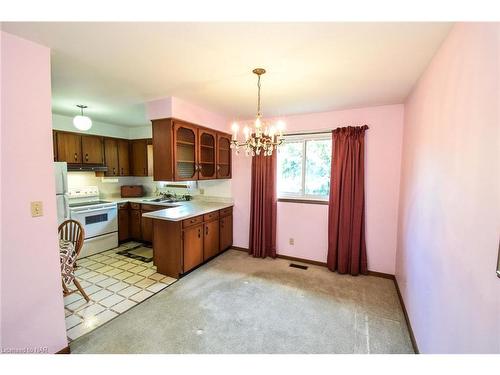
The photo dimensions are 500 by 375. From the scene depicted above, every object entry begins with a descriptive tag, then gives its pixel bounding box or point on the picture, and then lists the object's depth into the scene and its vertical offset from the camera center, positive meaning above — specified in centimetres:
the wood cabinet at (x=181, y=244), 299 -98
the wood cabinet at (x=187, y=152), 294 +34
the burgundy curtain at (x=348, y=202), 312 -38
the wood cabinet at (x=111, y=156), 438 +36
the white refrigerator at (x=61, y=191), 313 -25
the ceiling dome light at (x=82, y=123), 292 +67
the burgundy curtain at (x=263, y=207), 367 -53
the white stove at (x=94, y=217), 364 -74
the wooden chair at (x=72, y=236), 239 -79
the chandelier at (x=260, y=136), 198 +36
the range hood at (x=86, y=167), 381 +11
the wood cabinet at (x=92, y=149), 400 +45
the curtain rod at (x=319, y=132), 337 +68
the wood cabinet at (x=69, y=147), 365 +45
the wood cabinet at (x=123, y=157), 463 +36
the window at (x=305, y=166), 349 +15
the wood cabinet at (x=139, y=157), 465 +37
